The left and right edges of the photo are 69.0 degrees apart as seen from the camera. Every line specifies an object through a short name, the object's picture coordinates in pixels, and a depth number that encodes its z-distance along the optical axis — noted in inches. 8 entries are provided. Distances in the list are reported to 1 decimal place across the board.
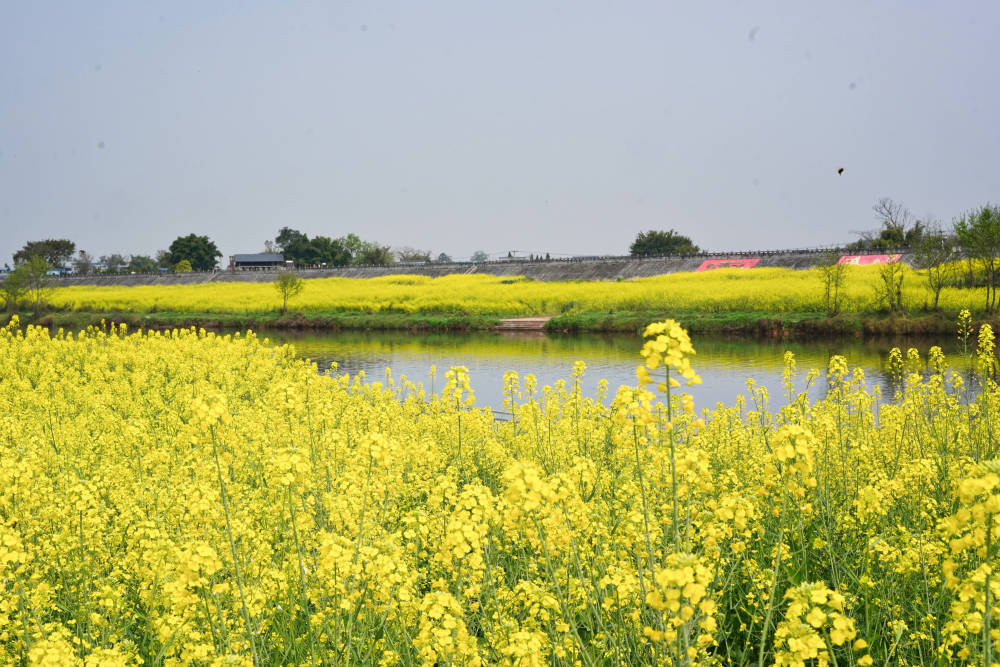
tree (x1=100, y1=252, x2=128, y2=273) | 4593.0
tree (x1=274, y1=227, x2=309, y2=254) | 4817.9
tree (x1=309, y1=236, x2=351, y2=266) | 3747.5
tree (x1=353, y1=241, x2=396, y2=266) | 4099.4
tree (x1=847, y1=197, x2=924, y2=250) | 2293.6
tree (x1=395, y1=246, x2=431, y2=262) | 5003.4
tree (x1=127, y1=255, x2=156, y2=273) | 3961.1
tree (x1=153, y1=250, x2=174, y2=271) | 3847.2
